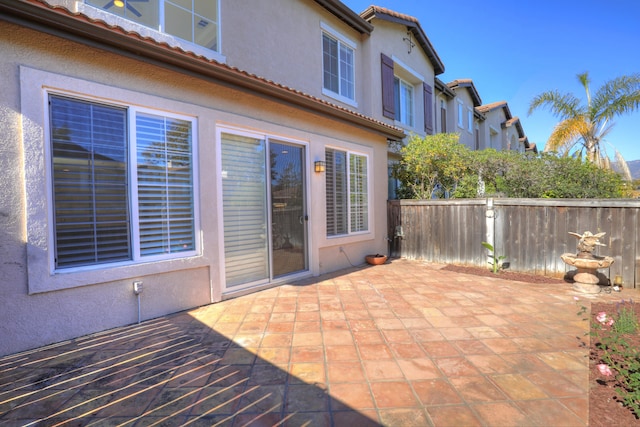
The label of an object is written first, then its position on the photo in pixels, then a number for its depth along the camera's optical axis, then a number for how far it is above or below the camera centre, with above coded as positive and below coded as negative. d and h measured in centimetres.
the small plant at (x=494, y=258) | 646 -115
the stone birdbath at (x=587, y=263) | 491 -97
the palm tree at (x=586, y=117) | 1100 +342
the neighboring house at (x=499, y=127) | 1881 +585
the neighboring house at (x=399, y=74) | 937 +493
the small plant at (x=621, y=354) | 222 -139
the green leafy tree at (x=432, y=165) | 812 +120
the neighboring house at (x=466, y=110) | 1502 +532
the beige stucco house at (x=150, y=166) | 307 +66
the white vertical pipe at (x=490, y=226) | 667 -44
